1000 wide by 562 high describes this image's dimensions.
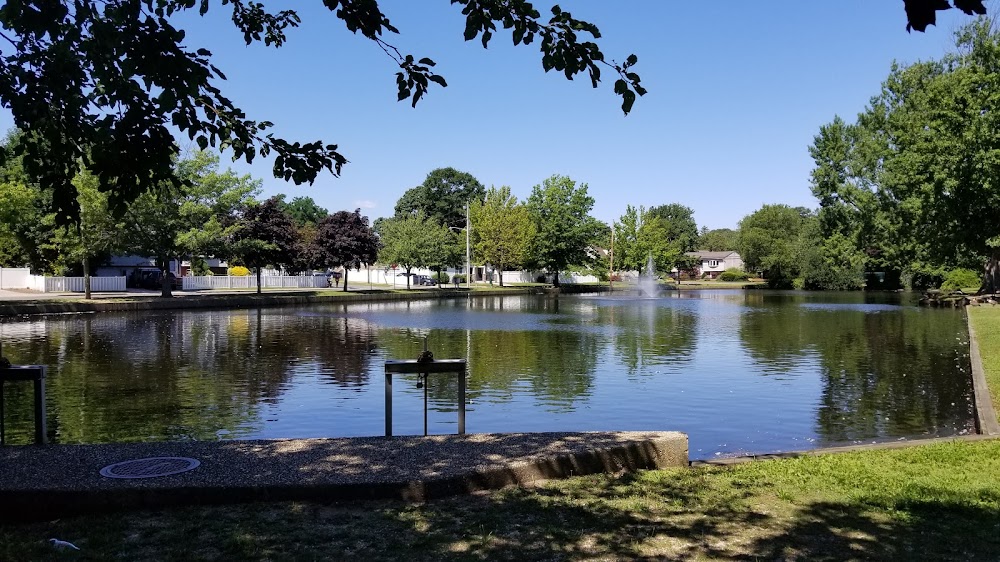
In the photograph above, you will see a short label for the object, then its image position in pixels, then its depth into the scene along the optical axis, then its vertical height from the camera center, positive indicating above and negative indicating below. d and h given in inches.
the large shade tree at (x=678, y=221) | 6067.9 +479.4
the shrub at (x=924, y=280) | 3048.7 -18.6
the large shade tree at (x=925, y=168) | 1283.2 +232.1
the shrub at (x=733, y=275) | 4712.1 +15.0
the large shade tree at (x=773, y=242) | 3646.7 +185.9
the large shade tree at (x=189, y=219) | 1702.8 +146.4
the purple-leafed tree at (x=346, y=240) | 2468.0 +133.6
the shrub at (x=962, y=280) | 2529.5 -16.4
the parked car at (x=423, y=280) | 3614.7 +2.6
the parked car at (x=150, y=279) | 2354.8 +13.4
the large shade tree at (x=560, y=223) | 3287.4 +245.9
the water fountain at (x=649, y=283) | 2972.4 -21.5
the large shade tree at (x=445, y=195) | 4490.7 +514.6
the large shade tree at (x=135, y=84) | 196.5 +54.5
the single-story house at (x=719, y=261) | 5922.7 +129.8
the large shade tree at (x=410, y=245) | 2738.7 +128.2
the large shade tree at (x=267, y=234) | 2033.7 +132.0
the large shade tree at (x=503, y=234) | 3107.8 +186.2
